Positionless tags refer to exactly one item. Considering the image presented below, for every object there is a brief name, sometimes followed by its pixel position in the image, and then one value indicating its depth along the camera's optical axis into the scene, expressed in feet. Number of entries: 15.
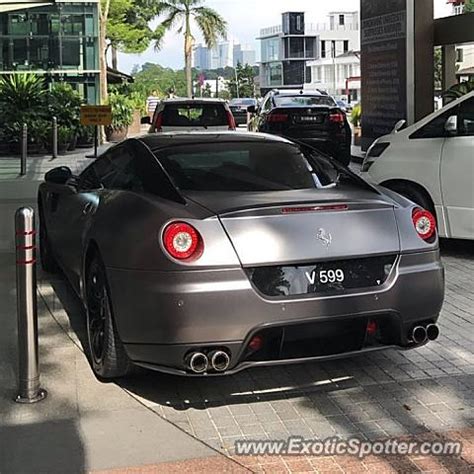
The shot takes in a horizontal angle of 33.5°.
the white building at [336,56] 300.81
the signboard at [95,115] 56.34
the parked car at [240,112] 121.70
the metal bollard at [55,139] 62.80
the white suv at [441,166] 25.88
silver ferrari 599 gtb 13.38
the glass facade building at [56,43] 80.48
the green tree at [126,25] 123.65
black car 55.62
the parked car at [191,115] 47.67
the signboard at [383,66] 55.67
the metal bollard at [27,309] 14.26
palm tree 159.02
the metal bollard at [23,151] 51.57
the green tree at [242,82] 315.39
